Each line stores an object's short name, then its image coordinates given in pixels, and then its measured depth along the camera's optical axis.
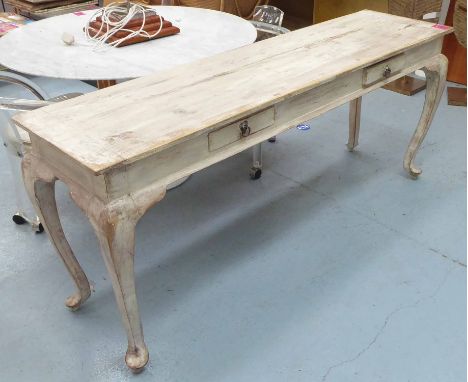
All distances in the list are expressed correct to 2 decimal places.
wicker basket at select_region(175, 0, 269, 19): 3.66
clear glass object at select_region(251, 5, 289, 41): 2.59
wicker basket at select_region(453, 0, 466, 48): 2.97
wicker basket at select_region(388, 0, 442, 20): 3.09
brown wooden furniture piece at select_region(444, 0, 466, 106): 3.01
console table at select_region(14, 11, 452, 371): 1.26
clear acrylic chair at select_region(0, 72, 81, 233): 1.82
